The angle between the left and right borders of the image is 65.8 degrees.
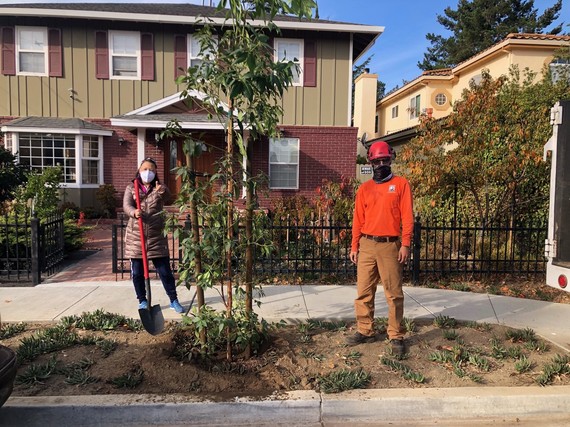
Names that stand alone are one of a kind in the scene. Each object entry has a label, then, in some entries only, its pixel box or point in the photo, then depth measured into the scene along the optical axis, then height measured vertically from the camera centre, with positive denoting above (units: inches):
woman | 192.2 -16.4
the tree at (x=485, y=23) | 1182.9 +488.6
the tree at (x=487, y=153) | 279.1 +26.7
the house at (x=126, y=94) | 518.9 +117.0
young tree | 126.7 +32.5
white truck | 150.6 -2.2
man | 159.2 -15.7
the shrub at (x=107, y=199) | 520.4 -11.1
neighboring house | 649.6 +212.4
